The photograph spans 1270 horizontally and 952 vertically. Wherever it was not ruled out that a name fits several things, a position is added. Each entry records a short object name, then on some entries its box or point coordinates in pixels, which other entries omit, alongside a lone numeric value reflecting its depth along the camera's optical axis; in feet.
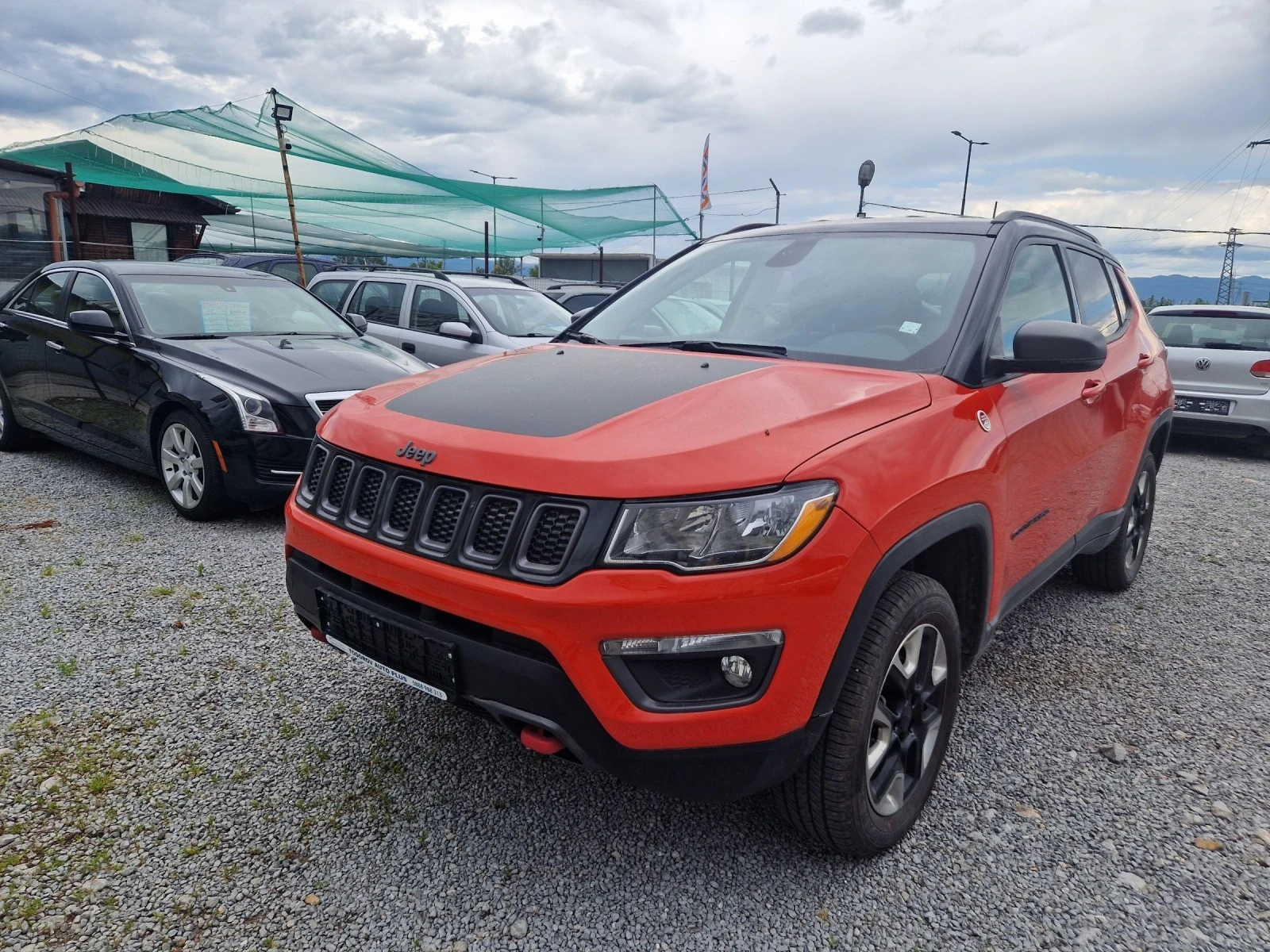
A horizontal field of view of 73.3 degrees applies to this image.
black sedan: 16.31
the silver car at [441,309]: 28.94
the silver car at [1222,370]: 28.50
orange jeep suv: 6.00
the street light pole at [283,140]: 39.60
